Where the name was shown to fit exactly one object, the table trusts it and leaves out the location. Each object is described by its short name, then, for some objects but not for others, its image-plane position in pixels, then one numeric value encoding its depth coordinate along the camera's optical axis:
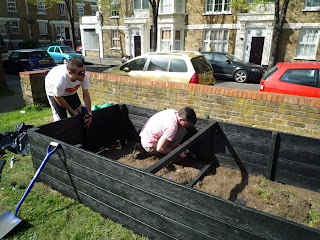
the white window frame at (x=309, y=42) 16.48
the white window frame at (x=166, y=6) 21.22
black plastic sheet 4.56
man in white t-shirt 3.83
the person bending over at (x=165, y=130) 3.49
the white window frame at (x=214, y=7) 19.27
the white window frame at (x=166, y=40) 22.19
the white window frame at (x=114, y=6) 24.73
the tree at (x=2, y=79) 10.37
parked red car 6.20
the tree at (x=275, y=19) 14.32
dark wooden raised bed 1.91
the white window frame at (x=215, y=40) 19.89
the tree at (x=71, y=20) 25.88
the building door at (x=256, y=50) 18.52
